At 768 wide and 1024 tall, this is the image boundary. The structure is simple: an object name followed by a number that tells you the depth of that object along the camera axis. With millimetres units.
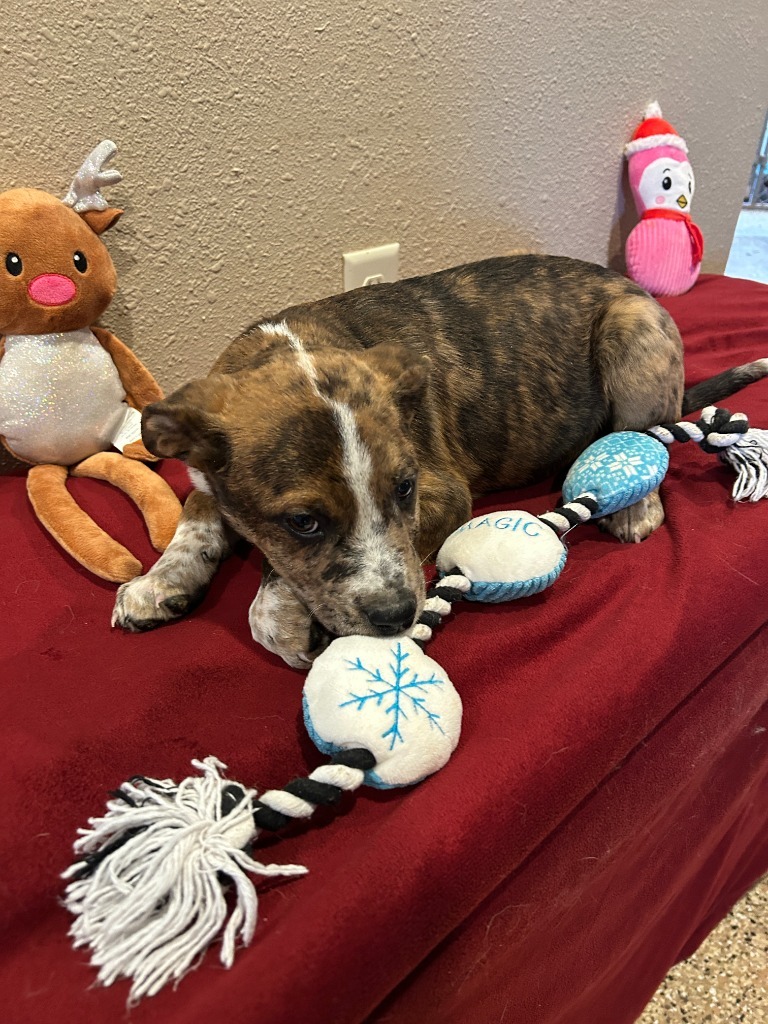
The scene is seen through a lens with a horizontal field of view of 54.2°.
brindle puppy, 500
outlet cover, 911
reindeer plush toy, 615
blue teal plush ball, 607
